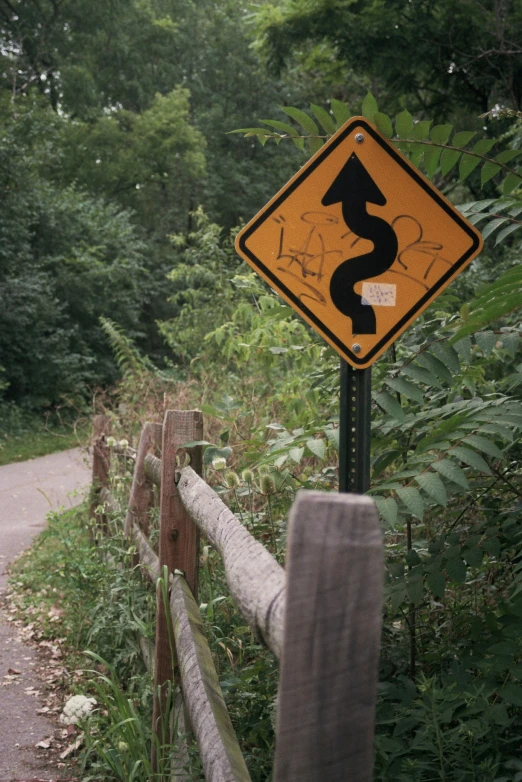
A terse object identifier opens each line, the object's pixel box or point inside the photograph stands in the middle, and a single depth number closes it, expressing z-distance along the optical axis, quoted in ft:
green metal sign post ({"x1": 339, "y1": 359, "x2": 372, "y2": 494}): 8.55
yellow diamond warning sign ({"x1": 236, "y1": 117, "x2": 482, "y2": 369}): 8.60
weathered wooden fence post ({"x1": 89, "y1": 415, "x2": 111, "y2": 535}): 23.26
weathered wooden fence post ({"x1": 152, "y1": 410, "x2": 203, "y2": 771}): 11.18
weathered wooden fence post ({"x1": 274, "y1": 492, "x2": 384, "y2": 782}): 3.45
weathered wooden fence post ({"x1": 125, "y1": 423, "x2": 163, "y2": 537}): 16.65
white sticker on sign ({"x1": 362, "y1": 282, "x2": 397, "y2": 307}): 8.63
